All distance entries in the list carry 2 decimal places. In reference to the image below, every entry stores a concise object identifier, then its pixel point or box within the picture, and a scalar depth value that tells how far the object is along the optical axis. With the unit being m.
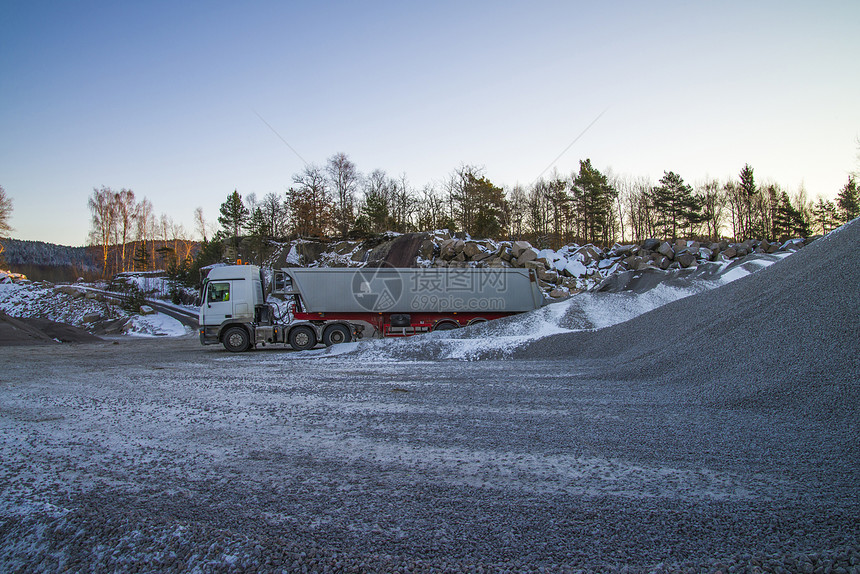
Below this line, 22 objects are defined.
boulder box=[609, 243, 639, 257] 27.17
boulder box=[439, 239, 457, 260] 29.41
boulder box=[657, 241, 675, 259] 25.53
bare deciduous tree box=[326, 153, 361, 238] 52.66
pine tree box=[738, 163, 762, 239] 48.91
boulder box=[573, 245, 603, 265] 27.60
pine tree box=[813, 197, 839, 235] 44.78
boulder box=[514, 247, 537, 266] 26.03
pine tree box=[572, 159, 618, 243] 42.45
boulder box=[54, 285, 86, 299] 34.59
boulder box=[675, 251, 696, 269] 24.61
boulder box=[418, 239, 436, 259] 31.14
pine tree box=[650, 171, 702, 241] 41.75
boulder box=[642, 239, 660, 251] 26.88
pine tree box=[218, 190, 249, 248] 54.19
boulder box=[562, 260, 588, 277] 26.18
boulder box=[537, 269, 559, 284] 24.18
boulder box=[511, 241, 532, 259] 26.44
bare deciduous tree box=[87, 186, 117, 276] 62.59
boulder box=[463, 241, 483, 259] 28.56
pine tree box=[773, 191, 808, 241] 42.19
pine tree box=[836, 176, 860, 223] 41.50
